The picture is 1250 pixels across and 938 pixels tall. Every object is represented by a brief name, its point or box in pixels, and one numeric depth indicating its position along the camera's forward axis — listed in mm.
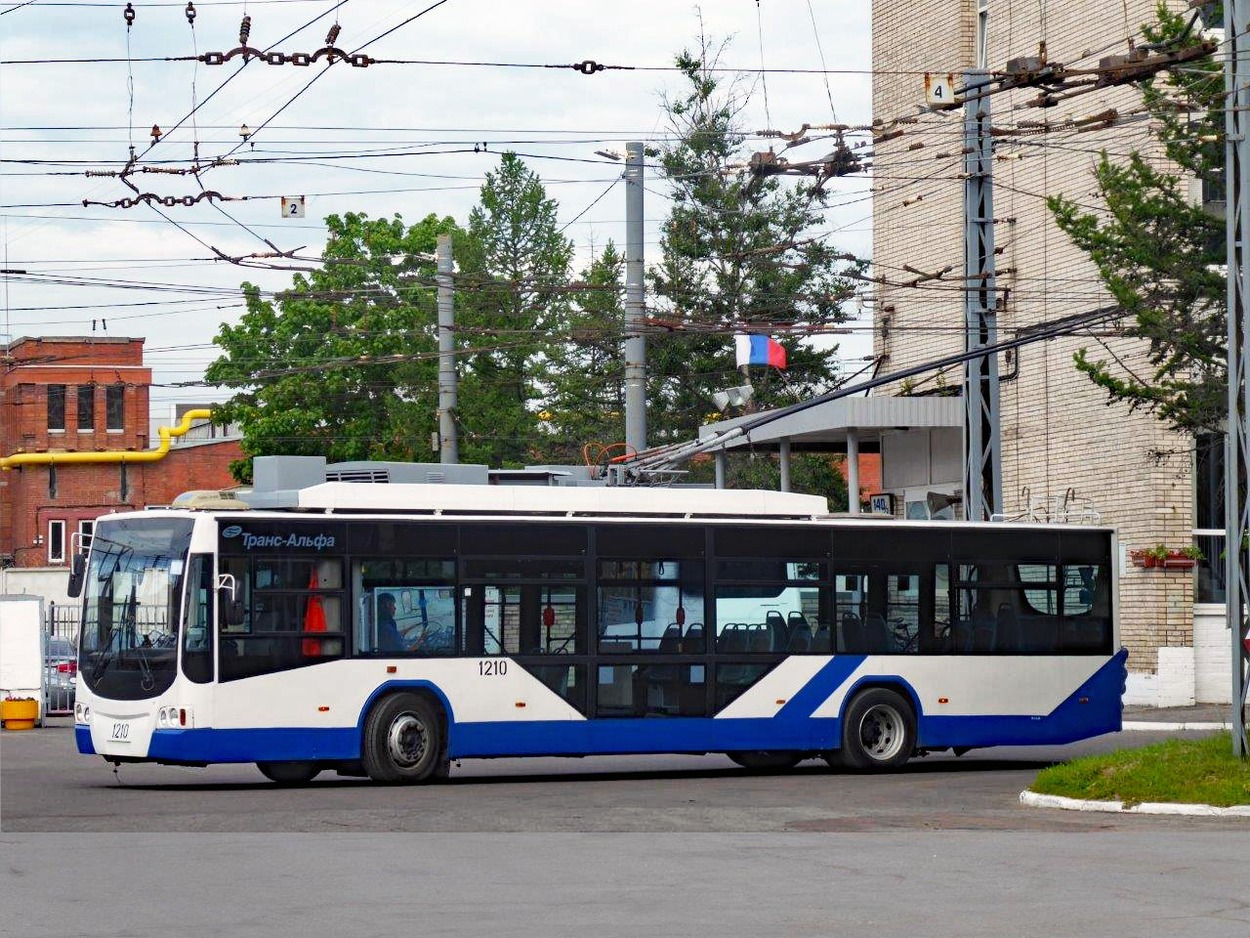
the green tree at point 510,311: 67875
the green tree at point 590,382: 67438
